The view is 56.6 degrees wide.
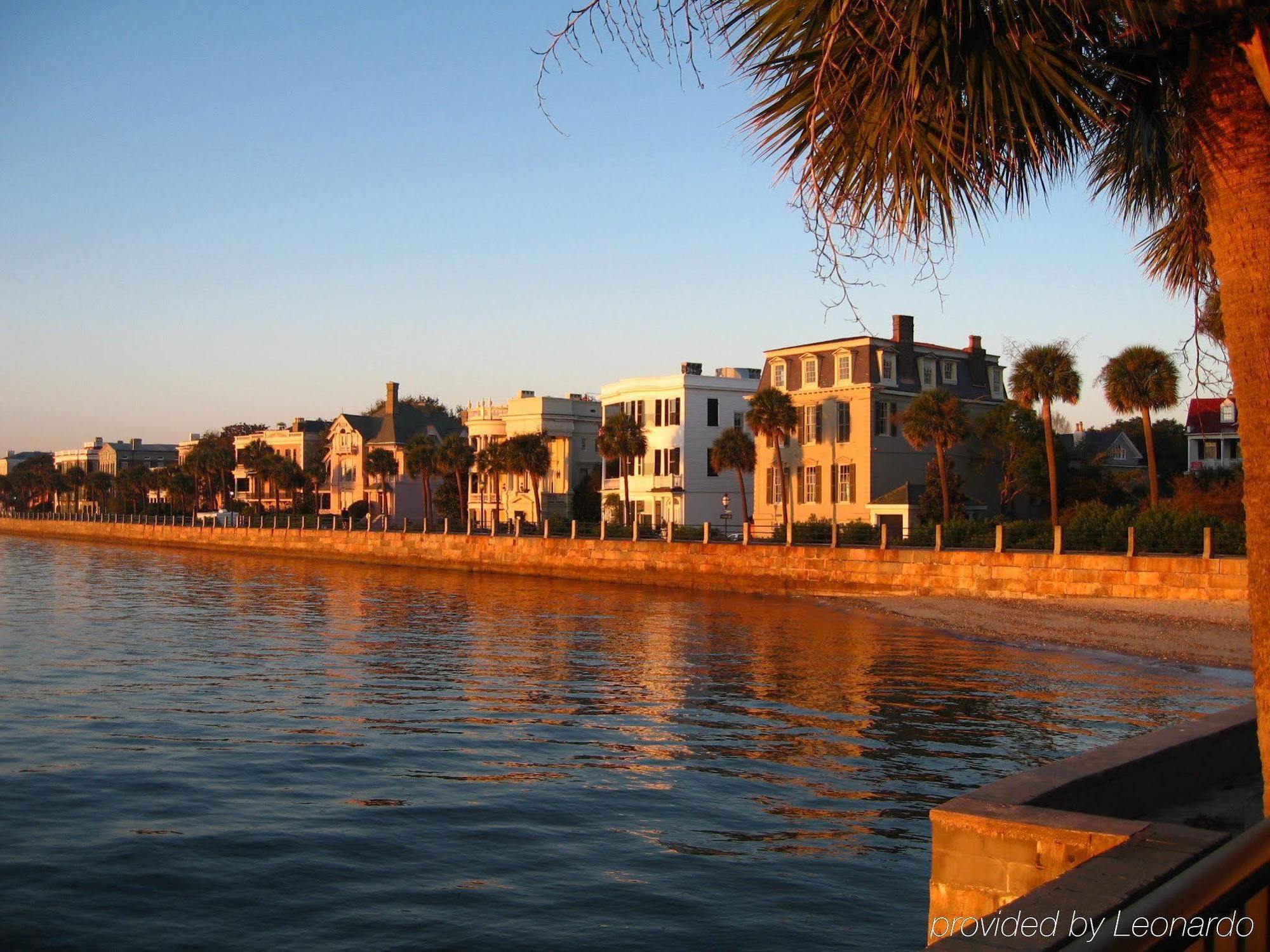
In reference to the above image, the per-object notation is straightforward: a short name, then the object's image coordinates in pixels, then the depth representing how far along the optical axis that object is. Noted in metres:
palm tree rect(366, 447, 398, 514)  96.64
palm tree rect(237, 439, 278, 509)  111.56
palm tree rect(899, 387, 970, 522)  52.44
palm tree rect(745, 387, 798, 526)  58.66
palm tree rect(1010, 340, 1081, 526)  48.34
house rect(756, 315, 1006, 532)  58.12
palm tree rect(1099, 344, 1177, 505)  44.03
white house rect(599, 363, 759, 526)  70.25
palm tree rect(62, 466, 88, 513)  158.88
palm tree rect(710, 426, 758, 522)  63.16
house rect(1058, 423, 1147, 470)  68.06
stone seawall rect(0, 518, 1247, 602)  35.47
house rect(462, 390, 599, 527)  83.94
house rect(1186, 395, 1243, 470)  68.25
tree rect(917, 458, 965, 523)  54.78
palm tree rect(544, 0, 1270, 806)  5.08
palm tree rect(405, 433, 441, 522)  86.75
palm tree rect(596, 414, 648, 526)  70.06
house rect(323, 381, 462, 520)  103.62
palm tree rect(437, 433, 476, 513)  85.38
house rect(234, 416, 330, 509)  117.31
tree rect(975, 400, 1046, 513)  57.91
